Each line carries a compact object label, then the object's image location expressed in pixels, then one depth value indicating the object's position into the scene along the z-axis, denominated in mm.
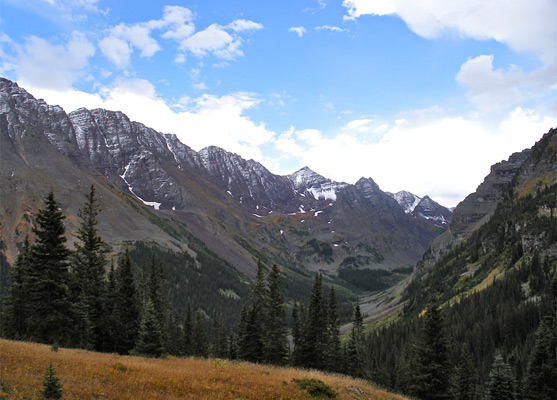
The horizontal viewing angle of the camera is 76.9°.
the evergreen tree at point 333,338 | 51188
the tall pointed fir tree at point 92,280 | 35122
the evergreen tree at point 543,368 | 43000
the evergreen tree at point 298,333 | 48875
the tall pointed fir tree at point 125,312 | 37344
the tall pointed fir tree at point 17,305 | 38938
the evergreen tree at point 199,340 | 66688
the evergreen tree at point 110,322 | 36594
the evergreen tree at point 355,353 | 53469
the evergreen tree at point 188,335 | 64800
